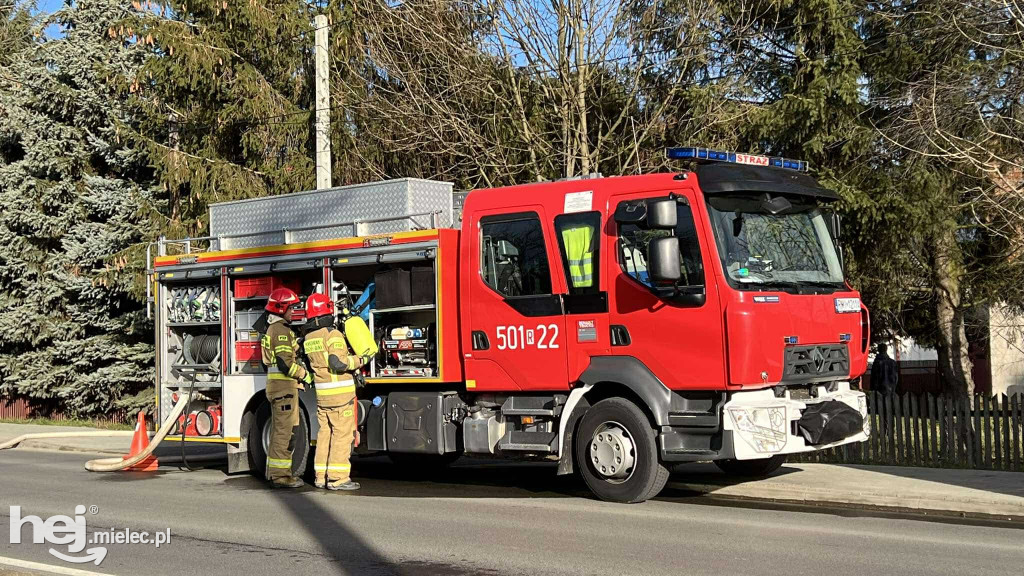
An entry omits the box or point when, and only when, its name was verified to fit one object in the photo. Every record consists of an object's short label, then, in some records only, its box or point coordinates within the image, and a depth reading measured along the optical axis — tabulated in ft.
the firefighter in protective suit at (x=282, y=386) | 39.37
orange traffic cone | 46.47
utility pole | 56.65
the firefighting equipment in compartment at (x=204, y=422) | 44.11
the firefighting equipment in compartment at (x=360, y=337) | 37.68
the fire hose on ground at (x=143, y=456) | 44.83
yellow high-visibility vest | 34.65
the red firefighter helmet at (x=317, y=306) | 38.60
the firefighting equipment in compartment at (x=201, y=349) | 44.80
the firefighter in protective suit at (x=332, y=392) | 37.81
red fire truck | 31.99
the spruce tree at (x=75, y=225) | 76.84
